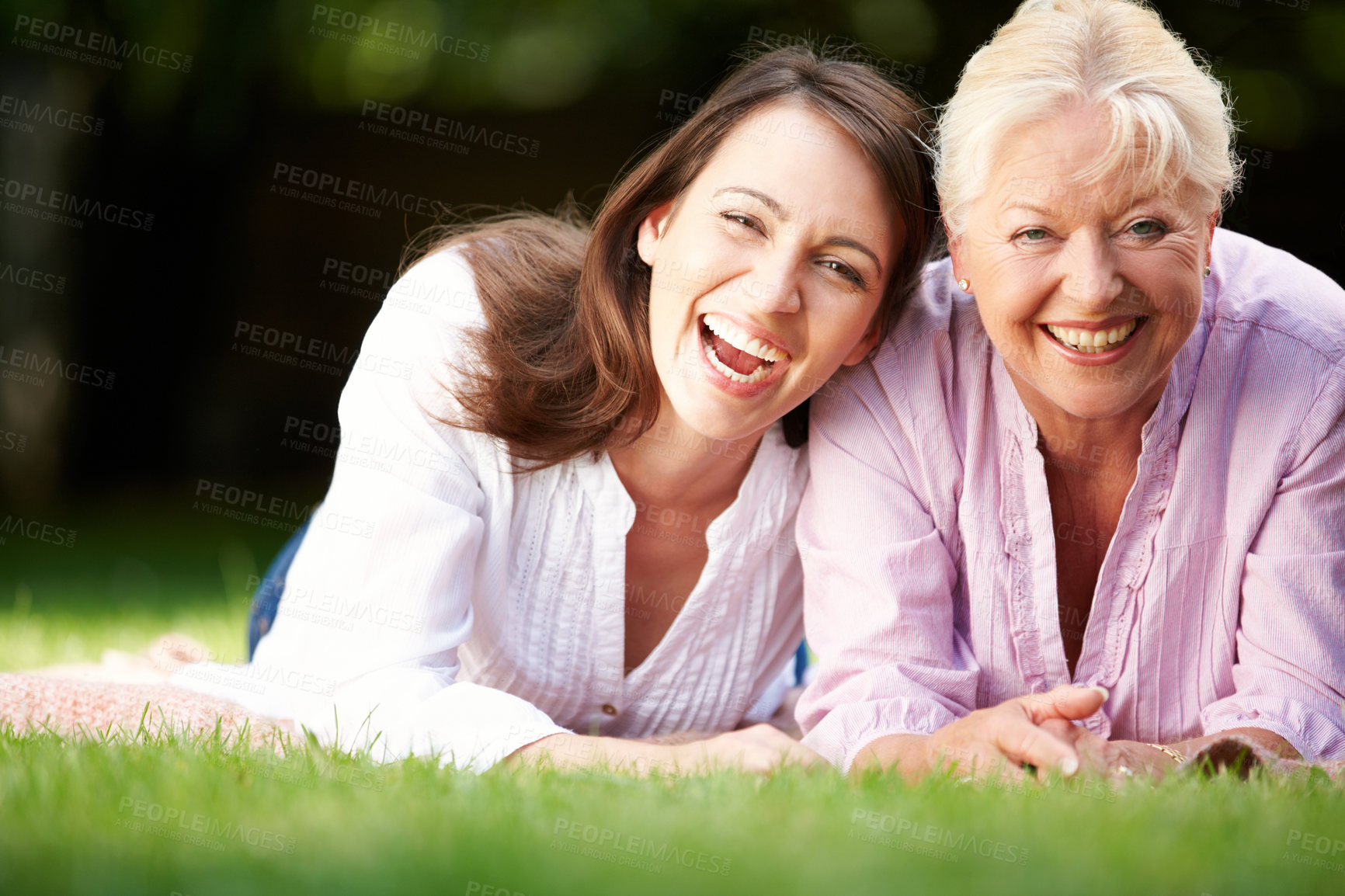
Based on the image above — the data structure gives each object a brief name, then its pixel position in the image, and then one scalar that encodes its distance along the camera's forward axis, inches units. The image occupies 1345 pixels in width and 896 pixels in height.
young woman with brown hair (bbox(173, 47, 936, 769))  228.5
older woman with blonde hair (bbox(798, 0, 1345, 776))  208.5
